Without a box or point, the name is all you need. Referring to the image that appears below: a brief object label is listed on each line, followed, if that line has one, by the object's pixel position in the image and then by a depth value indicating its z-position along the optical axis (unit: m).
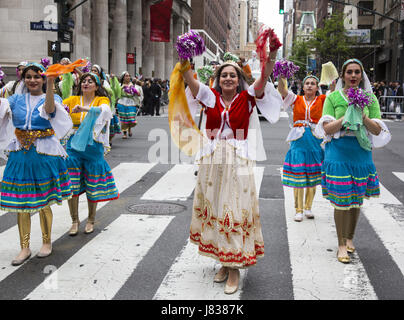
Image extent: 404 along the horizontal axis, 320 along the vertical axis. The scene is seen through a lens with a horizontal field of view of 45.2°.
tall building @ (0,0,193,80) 22.69
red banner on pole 38.47
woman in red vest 4.21
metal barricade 24.14
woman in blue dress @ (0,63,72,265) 4.90
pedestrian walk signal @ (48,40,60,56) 15.73
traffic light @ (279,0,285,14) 22.78
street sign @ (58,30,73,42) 16.69
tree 49.84
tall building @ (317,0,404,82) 44.05
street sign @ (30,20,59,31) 16.30
